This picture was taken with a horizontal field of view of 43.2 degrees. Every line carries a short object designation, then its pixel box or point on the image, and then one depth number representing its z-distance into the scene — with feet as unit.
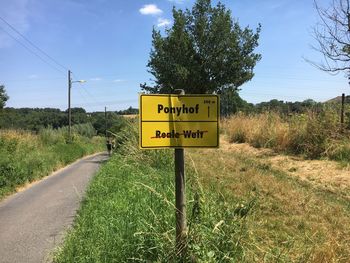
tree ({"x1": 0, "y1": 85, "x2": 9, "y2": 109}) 220.64
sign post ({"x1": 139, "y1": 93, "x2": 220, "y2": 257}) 13.92
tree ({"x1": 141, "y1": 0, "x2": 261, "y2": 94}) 86.17
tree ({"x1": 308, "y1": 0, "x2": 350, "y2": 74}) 39.60
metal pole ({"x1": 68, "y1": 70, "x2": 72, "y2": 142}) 139.23
